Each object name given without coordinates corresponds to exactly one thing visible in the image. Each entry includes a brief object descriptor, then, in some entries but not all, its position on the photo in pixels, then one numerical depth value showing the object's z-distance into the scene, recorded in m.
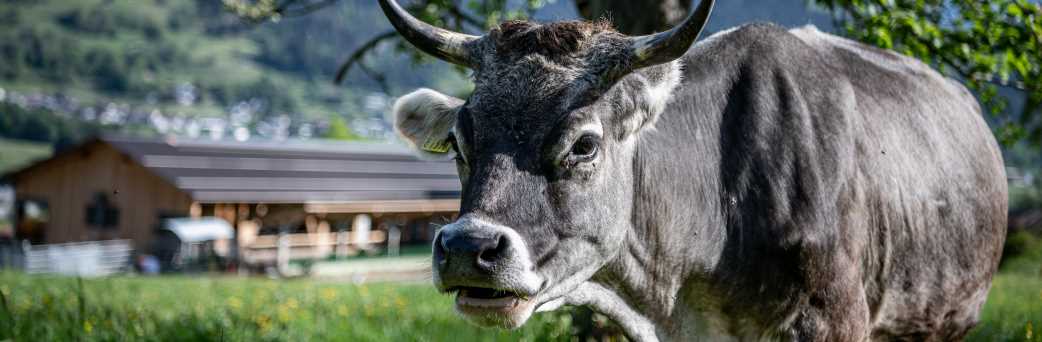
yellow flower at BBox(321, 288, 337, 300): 13.12
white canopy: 40.08
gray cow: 3.84
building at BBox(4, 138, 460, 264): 43.72
